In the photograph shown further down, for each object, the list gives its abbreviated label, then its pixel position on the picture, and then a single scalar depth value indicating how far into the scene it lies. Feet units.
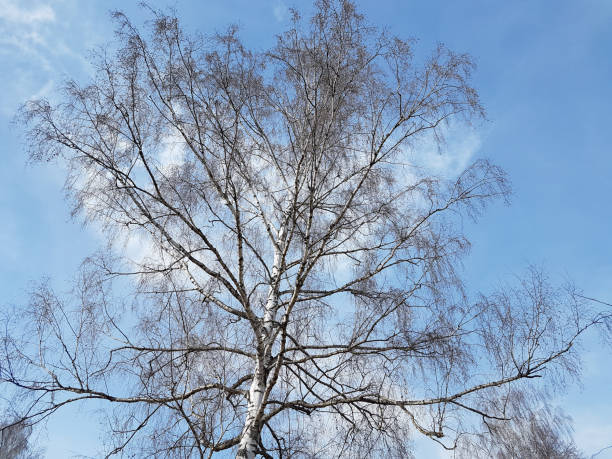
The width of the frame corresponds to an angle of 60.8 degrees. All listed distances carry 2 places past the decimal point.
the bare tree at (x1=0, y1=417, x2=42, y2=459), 17.86
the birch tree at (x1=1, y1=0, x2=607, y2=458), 18.49
